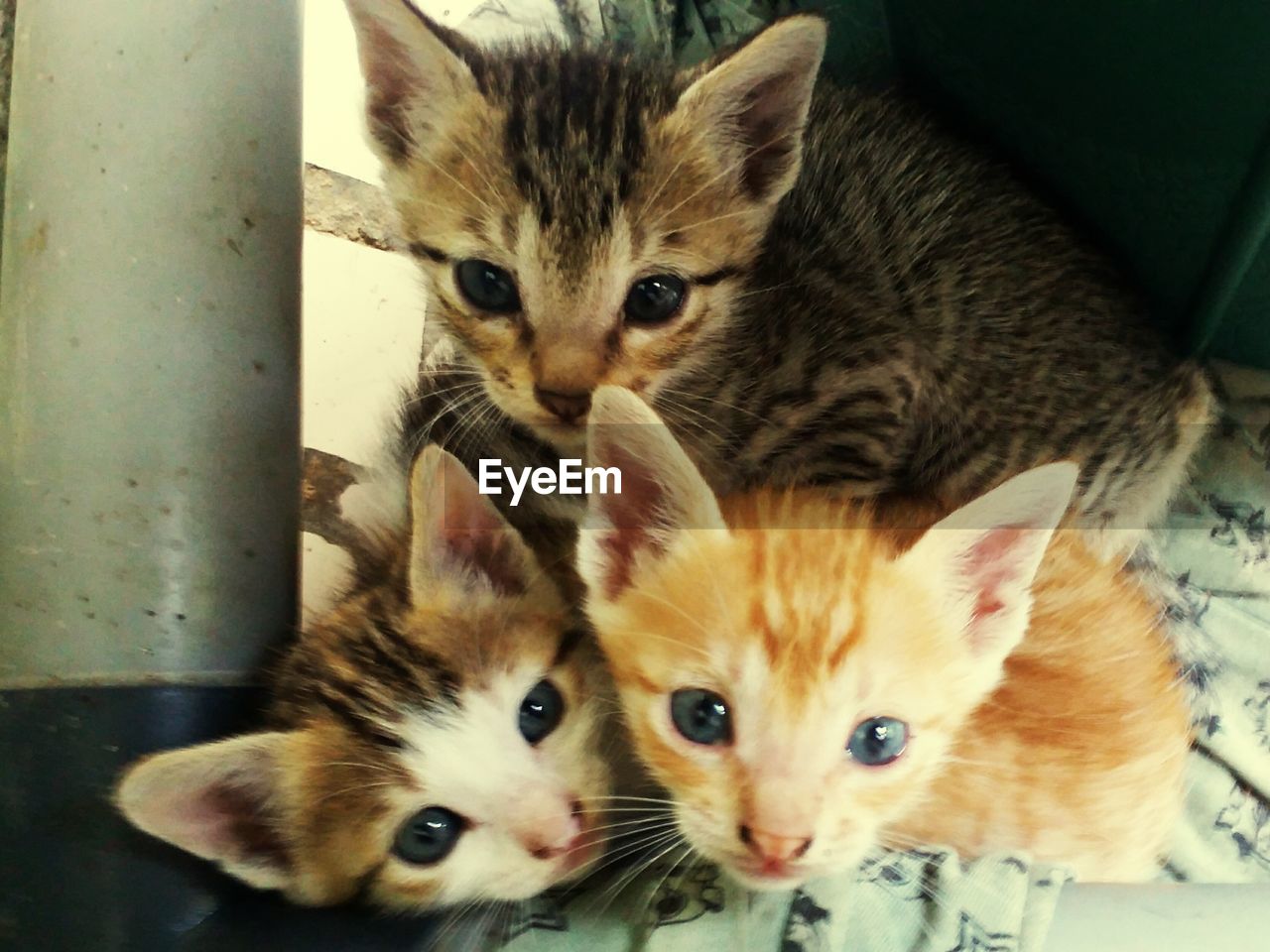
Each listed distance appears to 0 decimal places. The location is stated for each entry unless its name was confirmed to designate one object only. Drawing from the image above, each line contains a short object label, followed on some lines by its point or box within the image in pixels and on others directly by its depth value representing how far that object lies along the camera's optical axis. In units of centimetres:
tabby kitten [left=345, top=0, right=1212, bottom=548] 21
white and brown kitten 20
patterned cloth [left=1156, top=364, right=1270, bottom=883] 22
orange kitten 19
